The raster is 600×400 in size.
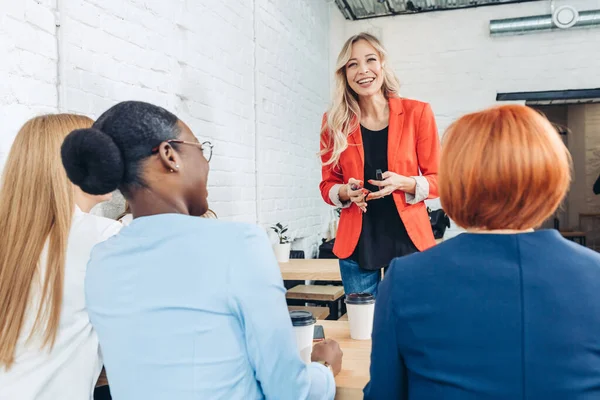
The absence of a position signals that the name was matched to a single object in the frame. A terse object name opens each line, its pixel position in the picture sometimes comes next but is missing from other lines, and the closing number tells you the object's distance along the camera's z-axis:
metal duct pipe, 5.31
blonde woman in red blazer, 1.92
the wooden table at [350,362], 1.08
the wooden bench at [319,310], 3.38
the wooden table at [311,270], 2.99
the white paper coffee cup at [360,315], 1.40
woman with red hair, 0.77
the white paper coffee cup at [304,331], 1.16
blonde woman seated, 1.28
